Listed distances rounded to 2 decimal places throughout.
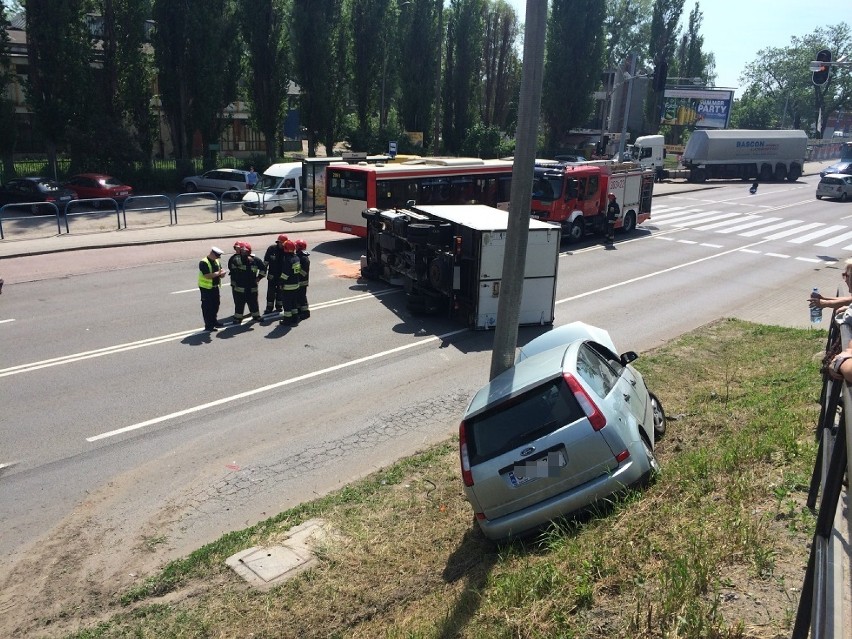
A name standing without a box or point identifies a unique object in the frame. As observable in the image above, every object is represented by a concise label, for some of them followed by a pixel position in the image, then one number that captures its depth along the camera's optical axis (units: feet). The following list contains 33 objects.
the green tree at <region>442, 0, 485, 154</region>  168.14
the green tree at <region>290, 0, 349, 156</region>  136.05
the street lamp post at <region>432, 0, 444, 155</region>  135.13
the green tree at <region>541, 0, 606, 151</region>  166.91
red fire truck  78.74
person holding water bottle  22.75
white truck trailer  156.15
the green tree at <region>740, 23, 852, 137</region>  283.59
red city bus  71.26
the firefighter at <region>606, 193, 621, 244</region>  82.10
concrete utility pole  24.81
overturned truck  45.27
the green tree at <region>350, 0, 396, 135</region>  147.33
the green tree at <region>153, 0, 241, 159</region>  120.88
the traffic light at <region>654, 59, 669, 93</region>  102.71
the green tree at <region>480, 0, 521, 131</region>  219.41
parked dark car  95.61
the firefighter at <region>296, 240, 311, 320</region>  46.30
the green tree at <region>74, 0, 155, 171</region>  115.14
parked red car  99.51
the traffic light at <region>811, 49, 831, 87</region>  70.18
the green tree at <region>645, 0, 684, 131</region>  223.92
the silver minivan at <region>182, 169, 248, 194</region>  113.50
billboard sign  220.02
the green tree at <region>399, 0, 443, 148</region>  156.66
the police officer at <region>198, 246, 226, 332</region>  42.93
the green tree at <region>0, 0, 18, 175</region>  104.32
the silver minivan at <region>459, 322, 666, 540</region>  19.83
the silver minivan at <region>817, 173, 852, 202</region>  130.52
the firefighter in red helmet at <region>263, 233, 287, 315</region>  47.14
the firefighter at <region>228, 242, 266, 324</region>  44.98
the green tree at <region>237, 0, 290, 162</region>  131.44
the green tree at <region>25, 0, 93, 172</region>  105.60
